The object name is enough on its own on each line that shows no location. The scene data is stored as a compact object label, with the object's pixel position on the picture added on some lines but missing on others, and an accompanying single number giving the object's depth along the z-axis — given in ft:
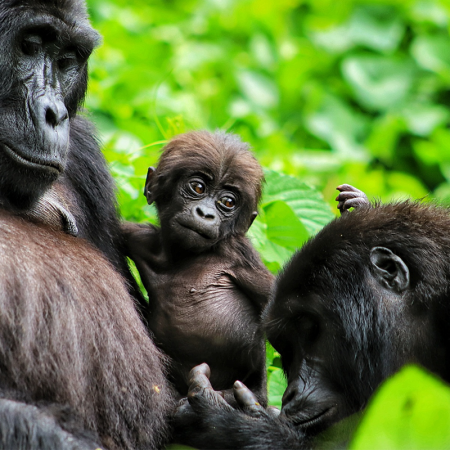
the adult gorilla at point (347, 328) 17.40
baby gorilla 21.81
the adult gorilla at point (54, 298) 15.85
